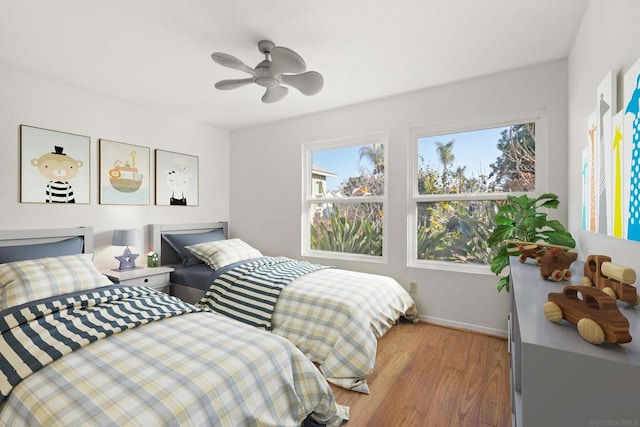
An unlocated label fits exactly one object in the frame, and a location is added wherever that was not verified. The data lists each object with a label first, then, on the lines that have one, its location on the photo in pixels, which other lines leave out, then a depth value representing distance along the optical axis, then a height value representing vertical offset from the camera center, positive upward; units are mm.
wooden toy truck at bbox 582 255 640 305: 853 -208
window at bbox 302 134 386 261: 3510 +176
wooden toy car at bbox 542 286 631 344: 639 -239
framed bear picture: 2686 +429
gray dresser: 588 -342
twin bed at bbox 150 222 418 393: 2135 -739
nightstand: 2904 -644
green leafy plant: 2104 -82
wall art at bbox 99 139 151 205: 3199 +430
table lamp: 3123 -318
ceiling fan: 2021 +1025
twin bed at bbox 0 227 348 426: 1133 -680
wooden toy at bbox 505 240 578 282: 1278 -222
